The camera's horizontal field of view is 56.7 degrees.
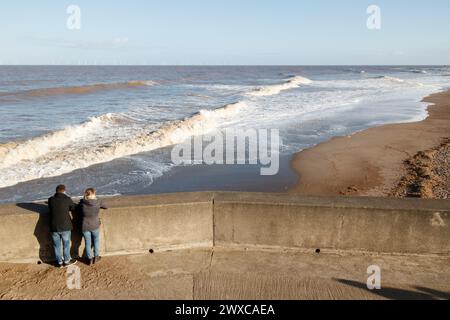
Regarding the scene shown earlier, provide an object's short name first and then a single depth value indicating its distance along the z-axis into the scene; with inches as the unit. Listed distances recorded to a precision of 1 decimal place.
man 204.1
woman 207.3
